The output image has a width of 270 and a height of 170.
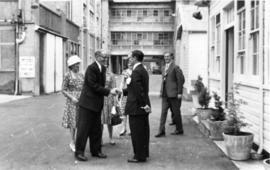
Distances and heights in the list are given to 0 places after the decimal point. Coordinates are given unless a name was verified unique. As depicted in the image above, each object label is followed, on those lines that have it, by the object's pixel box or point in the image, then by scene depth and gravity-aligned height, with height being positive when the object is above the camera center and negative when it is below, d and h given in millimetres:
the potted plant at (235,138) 6090 -996
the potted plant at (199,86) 10258 -297
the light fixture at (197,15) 12305 +1889
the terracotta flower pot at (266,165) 4361 -1020
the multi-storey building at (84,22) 22623 +3830
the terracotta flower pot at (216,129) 7884 -1114
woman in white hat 6672 -254
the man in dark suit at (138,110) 6098 -547
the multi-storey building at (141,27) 57969 +7180
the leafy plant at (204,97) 9712 -559
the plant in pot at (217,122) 7914 -956
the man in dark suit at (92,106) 6066 -490
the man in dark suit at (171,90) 8648 -337
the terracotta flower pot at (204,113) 9490 -944
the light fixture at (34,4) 20344 +3718
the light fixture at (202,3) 12316 +2283
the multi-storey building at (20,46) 20516 +1567
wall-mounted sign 20688 +446
